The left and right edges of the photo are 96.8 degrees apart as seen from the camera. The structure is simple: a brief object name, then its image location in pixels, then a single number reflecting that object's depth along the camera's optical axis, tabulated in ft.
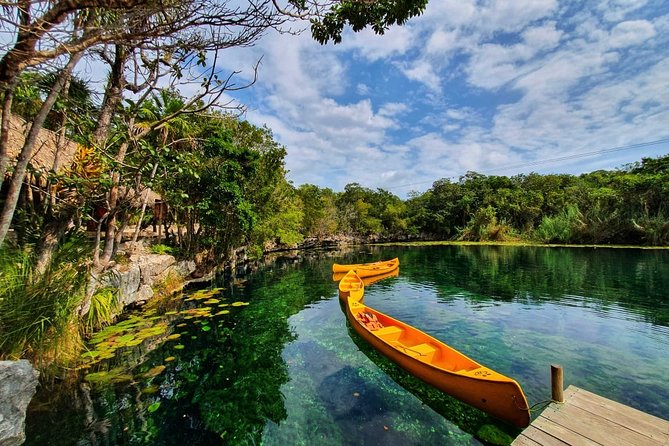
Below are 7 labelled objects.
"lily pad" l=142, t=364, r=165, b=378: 19.94
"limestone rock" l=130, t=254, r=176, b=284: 35.24
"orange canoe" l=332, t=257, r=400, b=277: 57.52
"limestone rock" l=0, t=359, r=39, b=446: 10.69
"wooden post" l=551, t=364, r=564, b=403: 12.96
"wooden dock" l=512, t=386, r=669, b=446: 10.77
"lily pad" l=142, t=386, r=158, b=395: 17.99
